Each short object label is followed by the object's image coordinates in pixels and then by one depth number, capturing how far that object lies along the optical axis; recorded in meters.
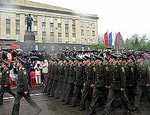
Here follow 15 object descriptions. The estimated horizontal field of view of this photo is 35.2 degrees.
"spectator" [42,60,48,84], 13.78
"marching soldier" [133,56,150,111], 7.93
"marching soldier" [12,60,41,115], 7.23
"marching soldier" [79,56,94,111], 7.91
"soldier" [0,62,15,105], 9.30
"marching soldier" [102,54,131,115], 7.12
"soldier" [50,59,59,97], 10.66
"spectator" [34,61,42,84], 14.34
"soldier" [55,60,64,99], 10.20
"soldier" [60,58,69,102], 9.66
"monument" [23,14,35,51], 21.64
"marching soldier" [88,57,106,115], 7.39
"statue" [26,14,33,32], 24.71
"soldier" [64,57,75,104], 9.12
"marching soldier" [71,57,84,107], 8.54
